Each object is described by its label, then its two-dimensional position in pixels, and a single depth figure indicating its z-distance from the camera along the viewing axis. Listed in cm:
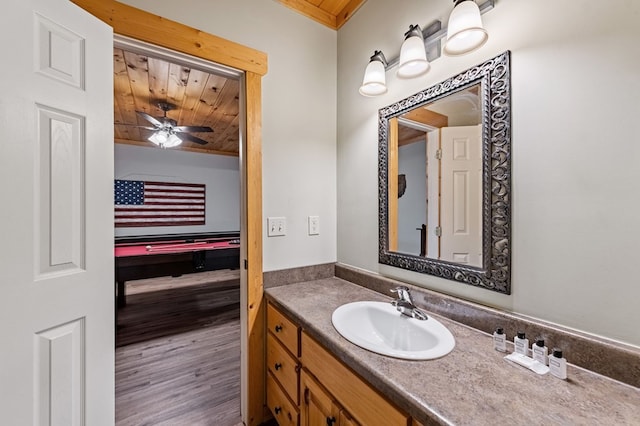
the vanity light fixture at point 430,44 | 96
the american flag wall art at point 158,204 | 478
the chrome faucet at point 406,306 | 114
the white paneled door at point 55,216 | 89
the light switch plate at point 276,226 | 163
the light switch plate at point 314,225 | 179
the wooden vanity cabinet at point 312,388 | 80
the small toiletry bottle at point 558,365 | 74
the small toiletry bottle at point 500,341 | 88
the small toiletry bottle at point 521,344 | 84
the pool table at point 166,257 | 265
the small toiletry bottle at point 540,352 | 80
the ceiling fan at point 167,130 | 316
